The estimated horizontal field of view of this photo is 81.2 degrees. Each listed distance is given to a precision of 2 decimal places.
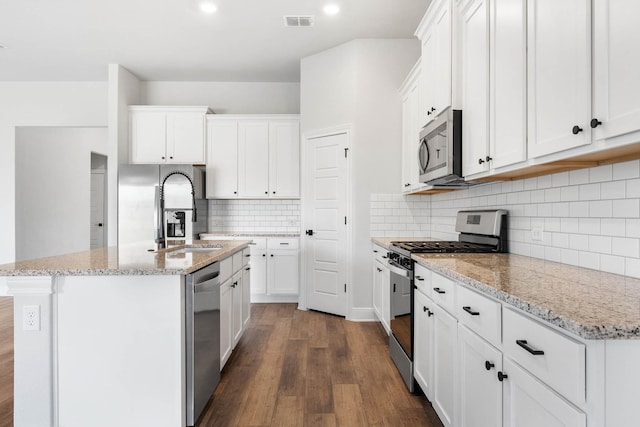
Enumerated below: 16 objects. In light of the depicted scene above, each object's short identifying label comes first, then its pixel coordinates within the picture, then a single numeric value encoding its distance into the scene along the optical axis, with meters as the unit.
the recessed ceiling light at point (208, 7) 3.43
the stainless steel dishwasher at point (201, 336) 1.95
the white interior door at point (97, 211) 7.24
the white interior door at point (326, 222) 4.22
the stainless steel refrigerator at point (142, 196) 4.61
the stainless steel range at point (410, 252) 2.41
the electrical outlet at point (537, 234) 2.06
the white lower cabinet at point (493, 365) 0.93
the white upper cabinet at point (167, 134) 5.02
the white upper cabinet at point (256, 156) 5.05
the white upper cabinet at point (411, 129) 3.43
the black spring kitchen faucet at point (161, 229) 2.72
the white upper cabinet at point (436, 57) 2.48
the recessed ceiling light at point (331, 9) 3.47
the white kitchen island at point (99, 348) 1.82
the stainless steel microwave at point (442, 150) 2.40
